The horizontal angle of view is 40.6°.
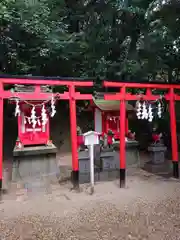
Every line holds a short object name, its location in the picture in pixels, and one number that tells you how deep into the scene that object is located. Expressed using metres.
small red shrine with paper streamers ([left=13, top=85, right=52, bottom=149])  8.27
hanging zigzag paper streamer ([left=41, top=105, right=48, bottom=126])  7.06
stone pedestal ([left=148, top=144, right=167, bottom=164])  9.83
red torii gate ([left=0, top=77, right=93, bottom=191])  6.92
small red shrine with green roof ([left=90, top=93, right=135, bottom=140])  10.29
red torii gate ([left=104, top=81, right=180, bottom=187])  7.54
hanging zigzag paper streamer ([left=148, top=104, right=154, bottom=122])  7.91
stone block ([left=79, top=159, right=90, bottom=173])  8.12
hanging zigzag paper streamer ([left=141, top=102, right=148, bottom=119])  7.69
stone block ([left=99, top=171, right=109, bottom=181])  8.26
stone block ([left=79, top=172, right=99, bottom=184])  8.05
